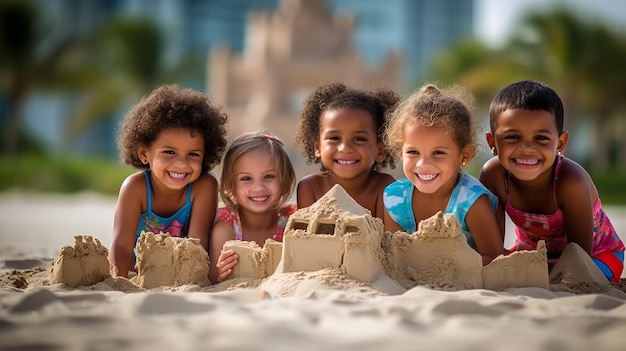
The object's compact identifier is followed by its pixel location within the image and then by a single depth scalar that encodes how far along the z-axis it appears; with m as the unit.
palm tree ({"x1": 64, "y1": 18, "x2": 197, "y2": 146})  26.41
